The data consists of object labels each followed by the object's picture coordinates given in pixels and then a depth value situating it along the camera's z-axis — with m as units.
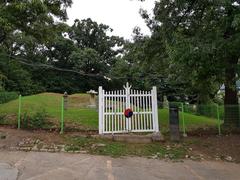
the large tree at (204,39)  6.43
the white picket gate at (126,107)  7.10
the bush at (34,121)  7.46
